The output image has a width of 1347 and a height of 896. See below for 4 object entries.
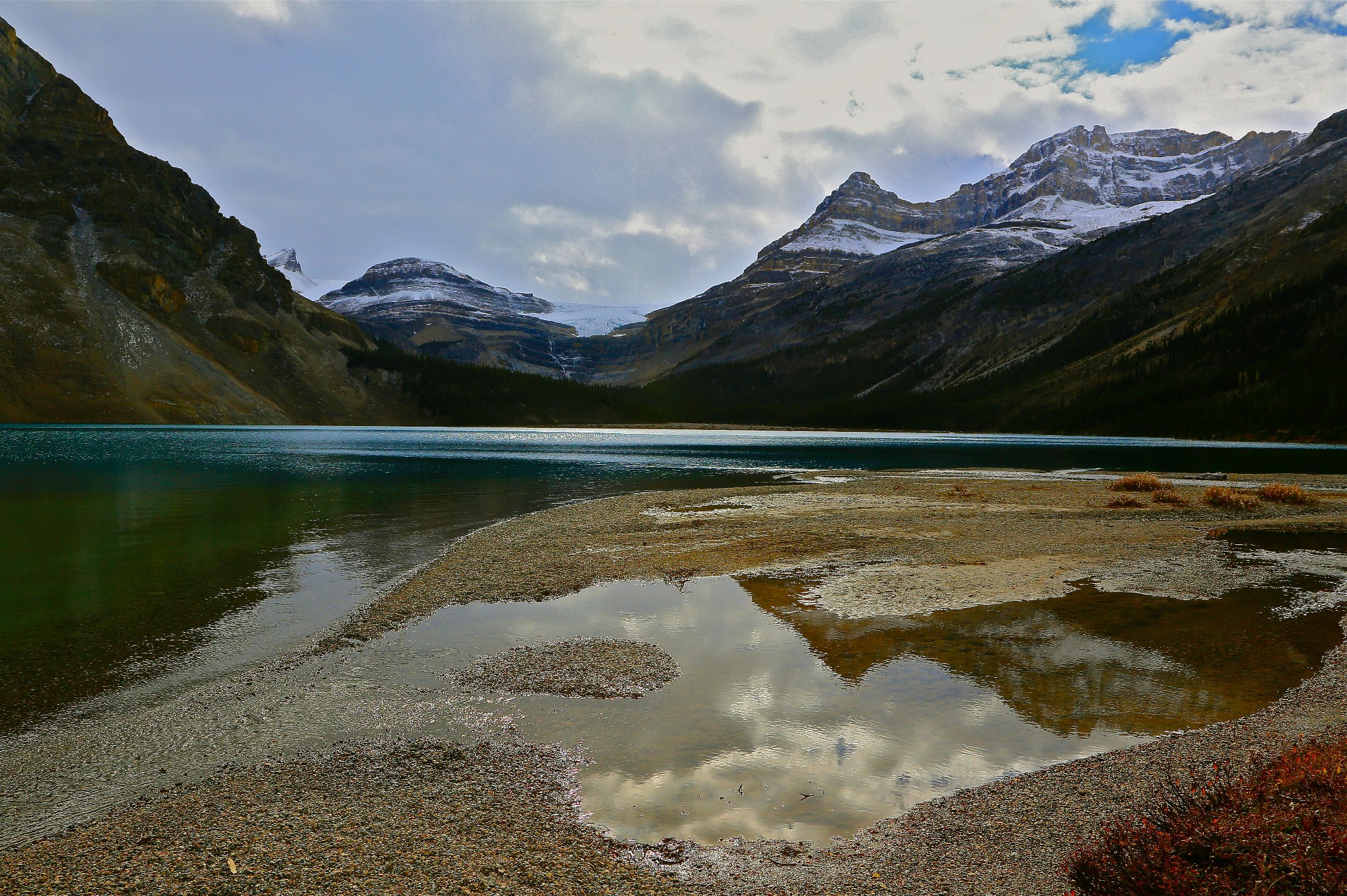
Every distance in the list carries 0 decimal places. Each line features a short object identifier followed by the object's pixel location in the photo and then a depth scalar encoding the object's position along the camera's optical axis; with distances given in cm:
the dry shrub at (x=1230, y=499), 3987
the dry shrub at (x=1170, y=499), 4106
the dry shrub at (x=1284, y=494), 4147
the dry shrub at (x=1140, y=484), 4678
